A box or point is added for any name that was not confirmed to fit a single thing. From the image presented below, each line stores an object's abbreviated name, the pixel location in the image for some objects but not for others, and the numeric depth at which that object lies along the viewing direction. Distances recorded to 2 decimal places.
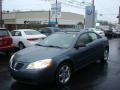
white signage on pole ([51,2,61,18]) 15.34
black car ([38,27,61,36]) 11.67
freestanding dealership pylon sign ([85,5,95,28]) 19.16
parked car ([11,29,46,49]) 7.85
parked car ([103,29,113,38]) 18.69
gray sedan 3.37
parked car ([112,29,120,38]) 19.58
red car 6.33
